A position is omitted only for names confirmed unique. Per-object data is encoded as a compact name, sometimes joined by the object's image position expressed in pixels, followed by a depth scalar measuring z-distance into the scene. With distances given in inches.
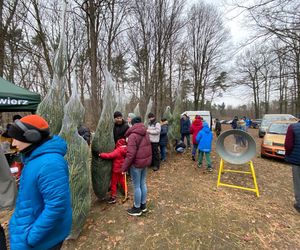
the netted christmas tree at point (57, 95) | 98.3
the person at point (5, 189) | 66.6
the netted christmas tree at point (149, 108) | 329.0
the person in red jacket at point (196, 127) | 264.2
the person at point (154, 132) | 220.5
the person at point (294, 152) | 131.6
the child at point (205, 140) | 212.1
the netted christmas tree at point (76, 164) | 98.9
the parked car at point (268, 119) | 545.5
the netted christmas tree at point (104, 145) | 131.5
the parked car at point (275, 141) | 264.5
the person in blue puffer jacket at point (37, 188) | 46.6
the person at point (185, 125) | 319.3
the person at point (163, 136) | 248.0
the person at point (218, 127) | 533.6
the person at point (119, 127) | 151.9
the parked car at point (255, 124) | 1081.9
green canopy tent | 124.0
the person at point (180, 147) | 315.9
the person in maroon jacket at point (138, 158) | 116.0
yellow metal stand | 161.1
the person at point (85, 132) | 189.9
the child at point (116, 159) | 131.9
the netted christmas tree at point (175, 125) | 321.6
